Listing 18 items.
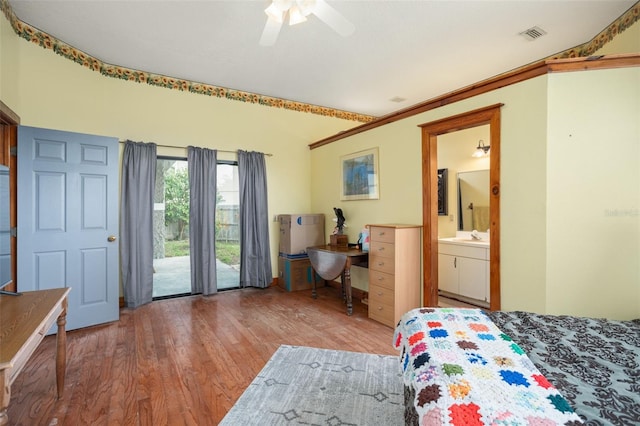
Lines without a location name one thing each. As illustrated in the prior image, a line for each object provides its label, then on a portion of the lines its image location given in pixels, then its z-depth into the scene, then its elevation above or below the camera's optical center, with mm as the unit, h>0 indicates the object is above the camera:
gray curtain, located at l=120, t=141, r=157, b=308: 3494 -86
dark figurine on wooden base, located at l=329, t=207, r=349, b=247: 3986 -274
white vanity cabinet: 3428 -695
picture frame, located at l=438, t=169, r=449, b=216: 4219 +325
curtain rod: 3813 +895
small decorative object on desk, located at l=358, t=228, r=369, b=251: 3514 -320
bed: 836 -559
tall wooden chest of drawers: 2936 -613
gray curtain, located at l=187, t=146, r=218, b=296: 3912 -136
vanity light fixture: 3984 +862
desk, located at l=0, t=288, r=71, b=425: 1014 -496
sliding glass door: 3906 -181
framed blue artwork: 3693 +510
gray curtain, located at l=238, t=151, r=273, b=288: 4250 -122
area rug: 1653 -1150
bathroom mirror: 3928 +180
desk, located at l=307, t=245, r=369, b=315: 3277 -561
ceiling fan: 2004 +1448
